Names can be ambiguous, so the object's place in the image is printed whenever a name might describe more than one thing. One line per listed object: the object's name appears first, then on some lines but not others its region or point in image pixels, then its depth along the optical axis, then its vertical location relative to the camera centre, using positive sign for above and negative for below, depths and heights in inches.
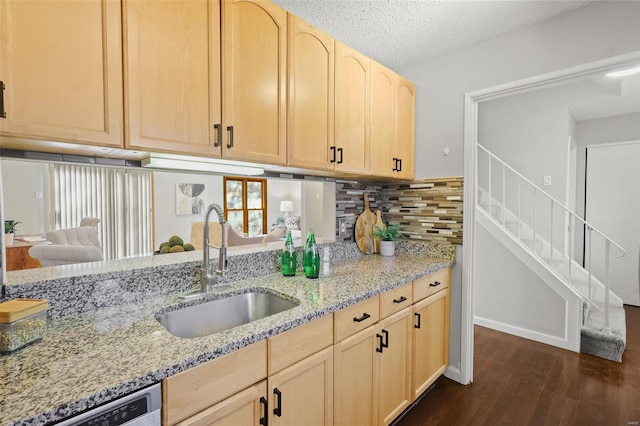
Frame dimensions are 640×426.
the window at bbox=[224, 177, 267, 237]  137.6 -1.5
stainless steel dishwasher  27.8 -19.2
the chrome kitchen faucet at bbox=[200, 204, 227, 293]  57.7 -10.3
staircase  107.2 -15.4
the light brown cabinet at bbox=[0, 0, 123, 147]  35.6 +16.2
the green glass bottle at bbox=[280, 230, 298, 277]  70.5 -12.2
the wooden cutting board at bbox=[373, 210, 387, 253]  99.9 -7.1
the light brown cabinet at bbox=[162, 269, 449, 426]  37.0 -25.9
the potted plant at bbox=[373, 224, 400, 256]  96.0 -10.7
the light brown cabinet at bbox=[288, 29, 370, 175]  64.9 +22.6
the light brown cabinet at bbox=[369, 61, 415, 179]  84.0 +22.4
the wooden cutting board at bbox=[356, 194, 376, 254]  97.9 -8.4
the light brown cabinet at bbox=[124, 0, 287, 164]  44.9 +20.2
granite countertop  27.2 -16.4
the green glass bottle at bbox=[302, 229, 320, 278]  68.1 -12.0
